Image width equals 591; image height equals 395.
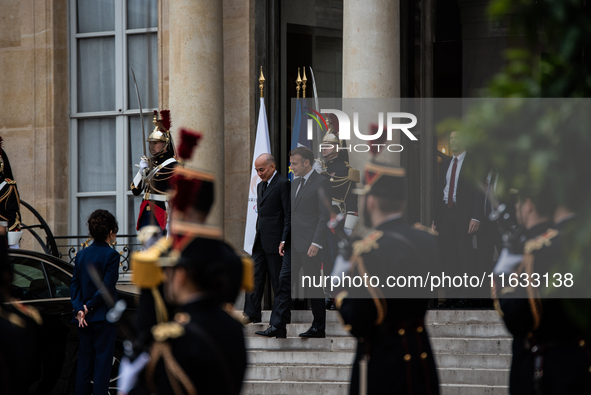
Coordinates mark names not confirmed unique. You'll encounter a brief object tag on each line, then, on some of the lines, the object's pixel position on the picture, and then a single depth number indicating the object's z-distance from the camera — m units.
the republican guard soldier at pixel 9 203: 22.55
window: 27.92
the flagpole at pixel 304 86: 25.91
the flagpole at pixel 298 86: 26.12
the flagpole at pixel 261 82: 25.14
